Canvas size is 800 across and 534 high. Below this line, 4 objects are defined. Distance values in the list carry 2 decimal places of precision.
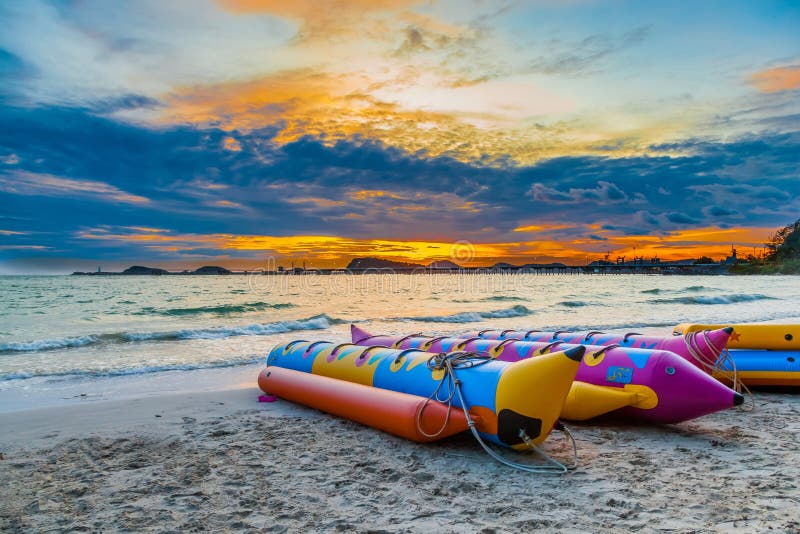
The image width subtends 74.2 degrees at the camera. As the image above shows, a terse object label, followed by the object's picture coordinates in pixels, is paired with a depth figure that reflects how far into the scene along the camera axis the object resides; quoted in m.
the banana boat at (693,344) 5.99
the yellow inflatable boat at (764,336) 6.86
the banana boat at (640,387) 4.82
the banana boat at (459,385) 4.12
